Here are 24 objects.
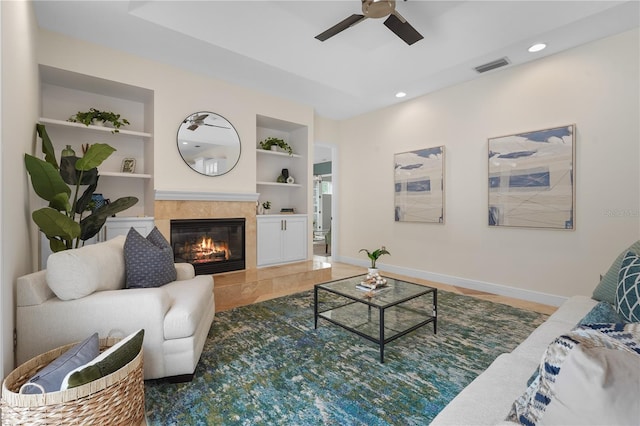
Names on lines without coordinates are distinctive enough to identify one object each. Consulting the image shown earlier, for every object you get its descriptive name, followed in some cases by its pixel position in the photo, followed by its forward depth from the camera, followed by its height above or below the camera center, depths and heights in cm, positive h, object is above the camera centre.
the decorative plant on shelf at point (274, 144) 479 +105
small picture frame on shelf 366 +54
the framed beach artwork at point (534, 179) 329 +34
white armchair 163 -61
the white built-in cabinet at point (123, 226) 325 -18
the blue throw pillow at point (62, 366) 125 -69
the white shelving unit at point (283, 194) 453 +26
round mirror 380 +86
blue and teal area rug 161 -108
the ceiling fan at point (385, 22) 245 +164
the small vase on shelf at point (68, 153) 275 +52
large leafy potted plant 206 +13
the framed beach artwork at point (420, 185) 439 +36
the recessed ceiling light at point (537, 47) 317 +172
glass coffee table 226 -93
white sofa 96 -67
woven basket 119 -80
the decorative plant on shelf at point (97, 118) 324 +102
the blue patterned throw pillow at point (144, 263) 215 -39
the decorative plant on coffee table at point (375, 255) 265 -41
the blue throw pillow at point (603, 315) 141 -52
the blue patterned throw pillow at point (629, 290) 135 -39
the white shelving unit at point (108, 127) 326 +92
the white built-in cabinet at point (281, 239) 446 -45
